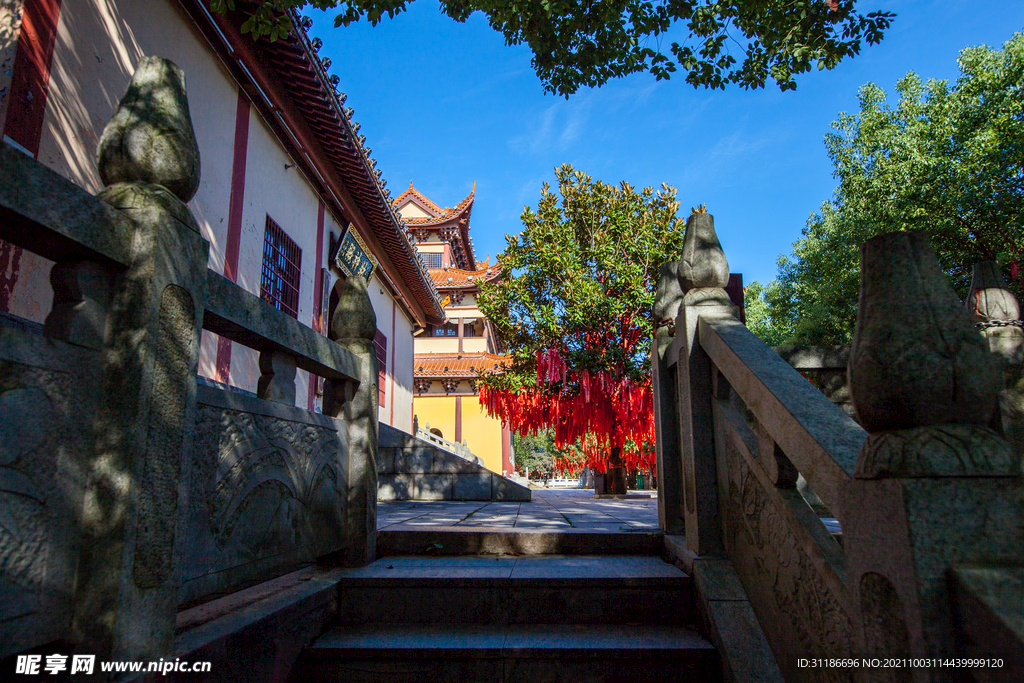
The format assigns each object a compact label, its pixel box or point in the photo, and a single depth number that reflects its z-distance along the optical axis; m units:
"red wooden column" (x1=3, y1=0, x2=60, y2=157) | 3.89
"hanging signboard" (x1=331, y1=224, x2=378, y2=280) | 10.58
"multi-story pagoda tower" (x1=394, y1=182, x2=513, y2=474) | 24.19
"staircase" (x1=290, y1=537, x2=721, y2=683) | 2.38
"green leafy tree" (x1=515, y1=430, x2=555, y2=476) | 47.22
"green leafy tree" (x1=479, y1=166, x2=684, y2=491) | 9.90
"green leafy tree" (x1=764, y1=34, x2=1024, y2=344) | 13.44
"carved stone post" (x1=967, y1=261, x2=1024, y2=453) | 4.59
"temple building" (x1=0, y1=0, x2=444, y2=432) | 4.11
